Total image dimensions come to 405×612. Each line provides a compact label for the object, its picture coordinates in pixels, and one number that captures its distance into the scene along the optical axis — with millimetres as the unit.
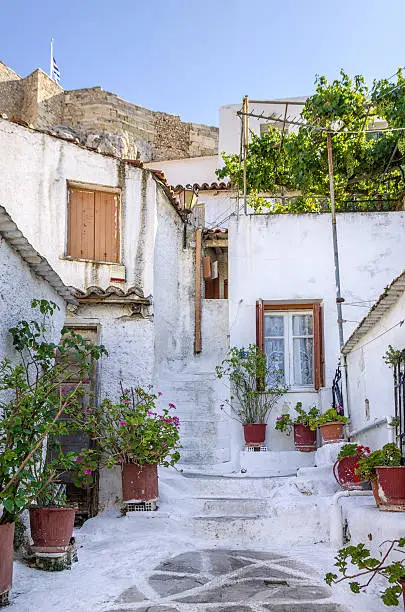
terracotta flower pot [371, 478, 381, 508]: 5777
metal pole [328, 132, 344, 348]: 9828
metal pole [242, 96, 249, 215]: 11919
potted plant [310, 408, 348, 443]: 9398
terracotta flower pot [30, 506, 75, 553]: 5953
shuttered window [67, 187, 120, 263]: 11383
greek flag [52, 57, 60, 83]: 30328
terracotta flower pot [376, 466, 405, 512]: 5480
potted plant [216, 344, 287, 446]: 10570
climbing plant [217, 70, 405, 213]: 13055
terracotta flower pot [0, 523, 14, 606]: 4652
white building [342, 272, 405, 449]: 6785
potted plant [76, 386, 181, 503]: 8266
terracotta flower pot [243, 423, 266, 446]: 10516
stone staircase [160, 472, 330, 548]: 7637
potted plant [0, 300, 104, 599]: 4766
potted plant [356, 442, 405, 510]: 5629
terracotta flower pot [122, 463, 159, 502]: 8305
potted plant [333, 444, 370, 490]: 7469
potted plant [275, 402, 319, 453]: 10328
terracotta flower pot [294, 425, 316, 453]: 10328
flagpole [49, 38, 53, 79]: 30039
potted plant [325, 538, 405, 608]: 3963
